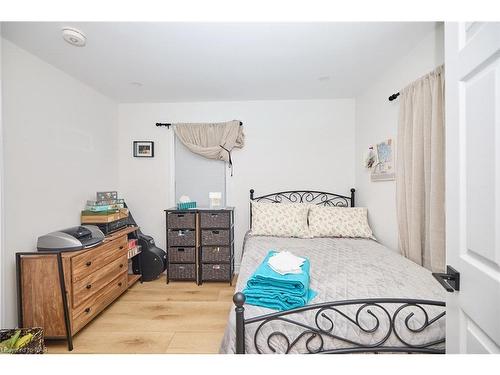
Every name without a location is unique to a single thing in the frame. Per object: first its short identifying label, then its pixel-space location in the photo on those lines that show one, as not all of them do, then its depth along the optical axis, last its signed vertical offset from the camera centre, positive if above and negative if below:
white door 0.65 +0.00
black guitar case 3.05 -1.02
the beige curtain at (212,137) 3.23 +0.67
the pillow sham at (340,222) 2.70 -0.45
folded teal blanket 1.25 -0.60
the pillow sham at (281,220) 2.80 -0.44
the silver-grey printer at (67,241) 1.91 -0.46
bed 1.12 -0.70
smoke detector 1.70 +1.14
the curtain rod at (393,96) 2.17 +0.83
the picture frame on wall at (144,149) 3.36 +0.53
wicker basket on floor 1.44 -0.99
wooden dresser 1.79 -0.83
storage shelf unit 2.96 -0.74
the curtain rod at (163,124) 3.33 +0.89
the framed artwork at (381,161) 2.38 +0.25
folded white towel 1.43 -0.51
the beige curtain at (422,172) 1.64 +0.10
